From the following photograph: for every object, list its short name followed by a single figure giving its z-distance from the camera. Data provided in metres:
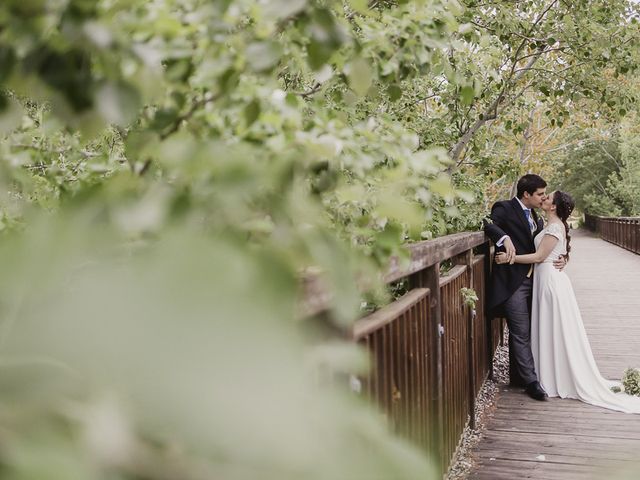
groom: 6.23
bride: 5.87
